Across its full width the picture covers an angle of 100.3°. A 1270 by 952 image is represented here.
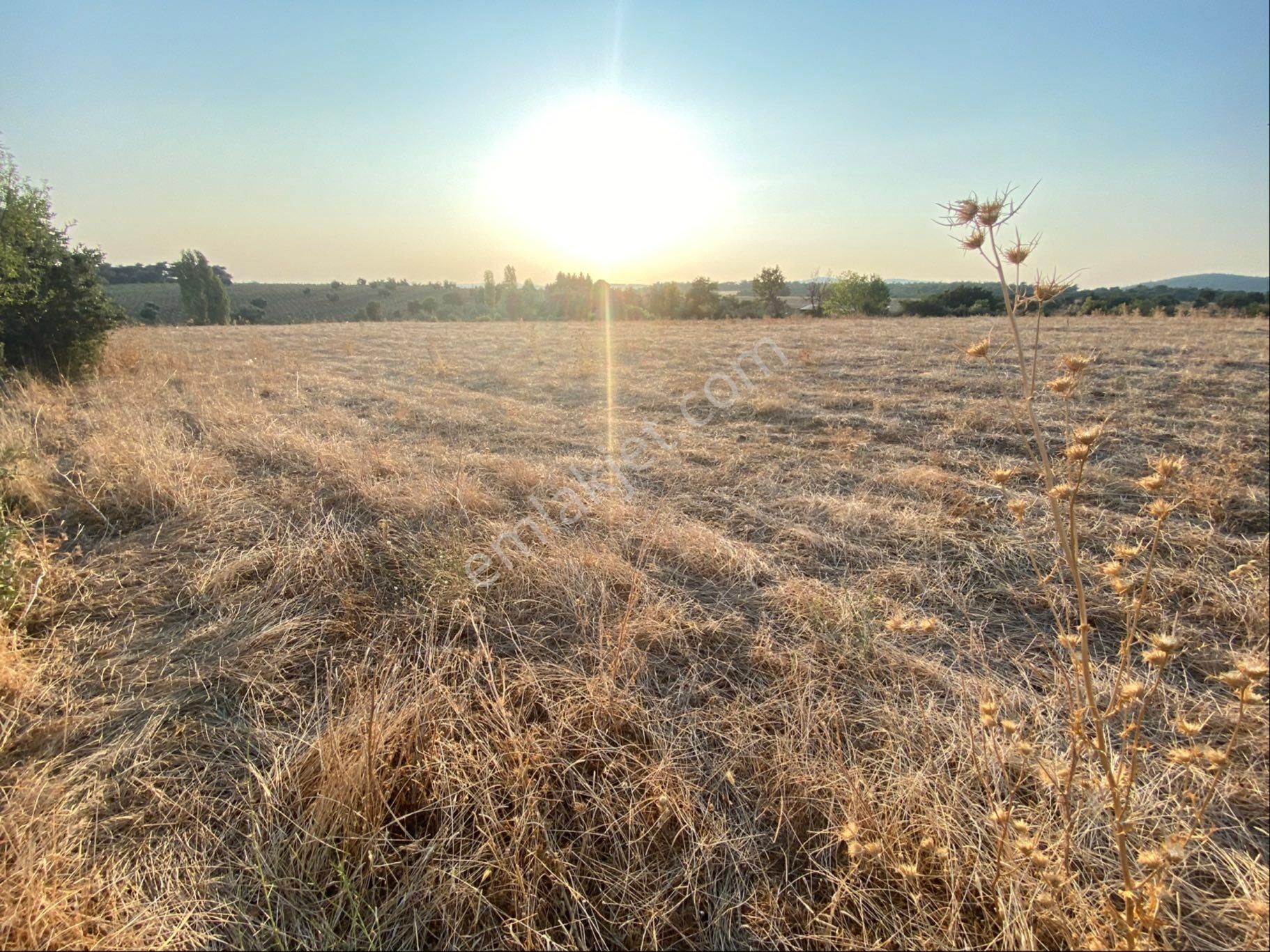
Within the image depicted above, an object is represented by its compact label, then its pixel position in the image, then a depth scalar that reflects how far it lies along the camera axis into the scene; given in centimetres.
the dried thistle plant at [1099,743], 87
